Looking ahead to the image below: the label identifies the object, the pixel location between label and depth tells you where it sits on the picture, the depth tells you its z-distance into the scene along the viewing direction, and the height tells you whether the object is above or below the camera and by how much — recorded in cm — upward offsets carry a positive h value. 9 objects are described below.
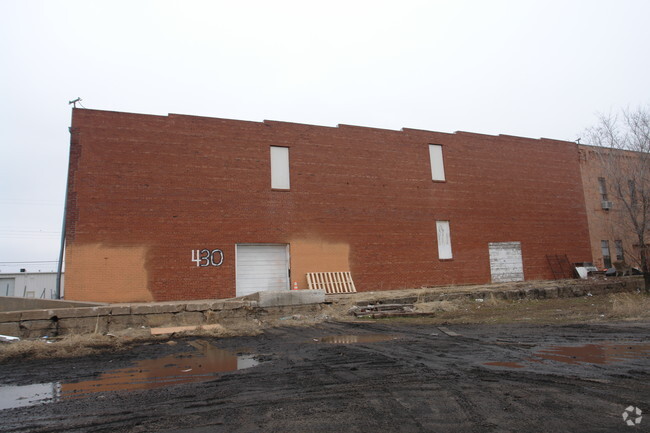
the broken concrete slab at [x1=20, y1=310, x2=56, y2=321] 1034 -78
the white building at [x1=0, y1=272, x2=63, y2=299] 3481 -12
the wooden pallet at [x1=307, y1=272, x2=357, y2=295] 1967 -41
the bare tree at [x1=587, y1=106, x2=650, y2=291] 1736 +348
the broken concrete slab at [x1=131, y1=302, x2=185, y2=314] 1150 -81
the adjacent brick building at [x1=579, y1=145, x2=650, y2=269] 2686 +253
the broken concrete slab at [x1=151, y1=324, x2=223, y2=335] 1024 -127
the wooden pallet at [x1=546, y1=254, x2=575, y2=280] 2523 -6
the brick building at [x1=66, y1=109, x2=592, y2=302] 1733 +317
